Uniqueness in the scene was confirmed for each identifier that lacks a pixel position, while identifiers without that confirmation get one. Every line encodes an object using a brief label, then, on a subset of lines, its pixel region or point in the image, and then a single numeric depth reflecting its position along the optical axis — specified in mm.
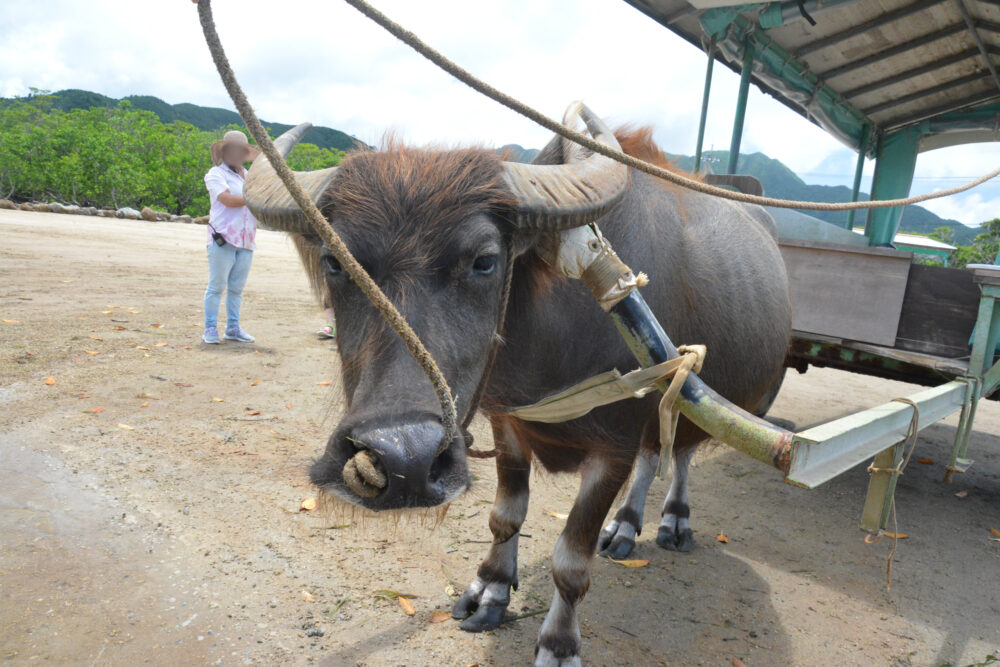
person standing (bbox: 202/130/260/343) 5363
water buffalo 1371
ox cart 3180
